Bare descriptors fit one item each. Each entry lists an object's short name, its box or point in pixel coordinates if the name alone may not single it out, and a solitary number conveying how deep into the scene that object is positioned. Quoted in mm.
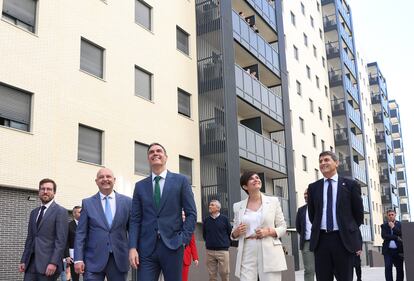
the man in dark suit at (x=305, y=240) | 10688
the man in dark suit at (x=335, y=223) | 6191
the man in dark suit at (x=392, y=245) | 12898
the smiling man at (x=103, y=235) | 6066
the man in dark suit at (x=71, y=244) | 11260
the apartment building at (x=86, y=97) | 14547
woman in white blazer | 6395
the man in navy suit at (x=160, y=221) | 5492
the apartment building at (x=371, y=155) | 55769
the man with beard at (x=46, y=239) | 7465
